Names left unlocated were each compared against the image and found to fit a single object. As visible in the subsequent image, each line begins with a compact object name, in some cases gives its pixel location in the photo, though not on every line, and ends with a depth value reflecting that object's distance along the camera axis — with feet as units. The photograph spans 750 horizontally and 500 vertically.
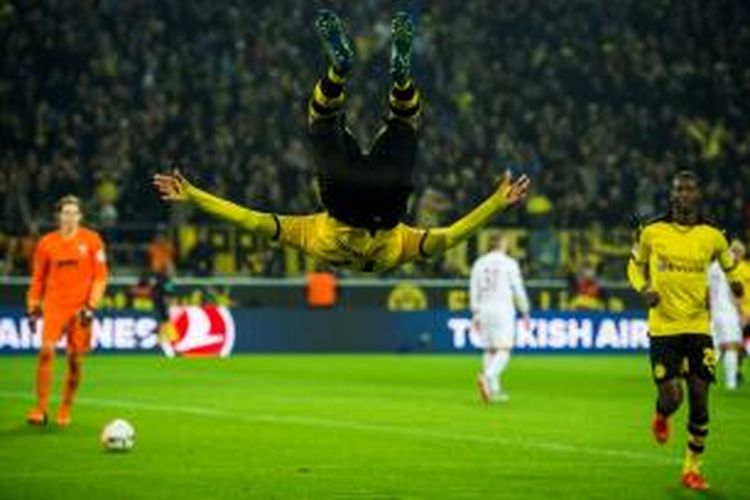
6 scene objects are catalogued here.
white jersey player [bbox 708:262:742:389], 93.91
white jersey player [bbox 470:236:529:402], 86.58
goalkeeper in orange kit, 69.21
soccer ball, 60.80
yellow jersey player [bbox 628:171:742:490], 52.54
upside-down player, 46.91
